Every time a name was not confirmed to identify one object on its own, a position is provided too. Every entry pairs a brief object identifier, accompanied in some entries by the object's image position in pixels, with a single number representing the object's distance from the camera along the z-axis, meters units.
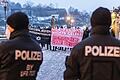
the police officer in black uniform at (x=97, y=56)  4.75
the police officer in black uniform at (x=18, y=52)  5.32
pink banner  28.73
